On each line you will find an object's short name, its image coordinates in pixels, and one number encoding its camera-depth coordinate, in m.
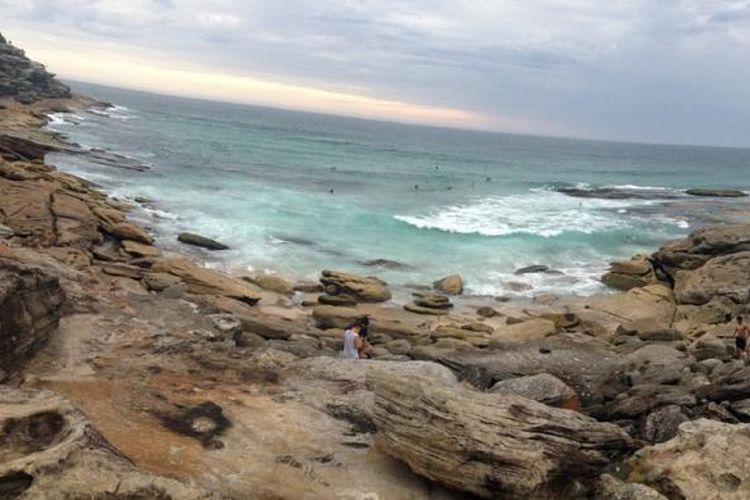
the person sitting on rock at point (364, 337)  16.91
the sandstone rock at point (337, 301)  22.86
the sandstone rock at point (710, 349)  17.25
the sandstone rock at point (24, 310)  9.51
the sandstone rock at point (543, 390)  12.79
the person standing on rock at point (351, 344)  16.03
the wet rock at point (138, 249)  24.45
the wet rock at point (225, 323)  13.68
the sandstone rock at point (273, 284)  23.86
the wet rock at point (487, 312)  23.58
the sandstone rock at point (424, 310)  23.41
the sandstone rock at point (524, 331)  20.14
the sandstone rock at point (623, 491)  8.05
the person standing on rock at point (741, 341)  17.53
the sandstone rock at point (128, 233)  26.00
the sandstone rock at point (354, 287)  23.83
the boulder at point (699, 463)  8.23
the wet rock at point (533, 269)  30.36
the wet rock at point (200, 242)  28.48
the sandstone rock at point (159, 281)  20.08
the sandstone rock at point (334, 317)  20.80
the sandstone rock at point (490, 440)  7.76
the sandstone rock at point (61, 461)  6.09
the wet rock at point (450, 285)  26.42
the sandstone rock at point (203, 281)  21.48
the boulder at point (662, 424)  11.50
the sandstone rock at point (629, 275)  28.47
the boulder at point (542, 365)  14.89
